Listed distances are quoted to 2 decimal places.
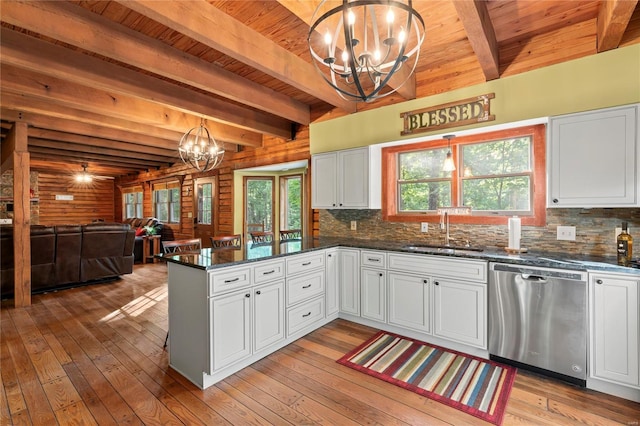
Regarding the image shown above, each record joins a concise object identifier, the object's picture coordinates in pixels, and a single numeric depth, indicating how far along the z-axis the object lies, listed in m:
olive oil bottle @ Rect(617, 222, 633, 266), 2.20
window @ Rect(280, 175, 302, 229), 6.12
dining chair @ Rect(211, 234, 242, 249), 3.67
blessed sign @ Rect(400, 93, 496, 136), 3.00
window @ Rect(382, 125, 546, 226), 2.93
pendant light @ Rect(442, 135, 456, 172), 3.14
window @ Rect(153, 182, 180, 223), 7.81
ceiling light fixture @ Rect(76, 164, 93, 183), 8.35
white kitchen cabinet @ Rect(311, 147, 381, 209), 3.62
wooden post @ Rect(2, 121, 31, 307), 4.00
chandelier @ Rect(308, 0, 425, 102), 1.31
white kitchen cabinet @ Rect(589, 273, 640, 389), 2.03
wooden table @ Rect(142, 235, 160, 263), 7.27
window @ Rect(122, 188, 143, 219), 9.90
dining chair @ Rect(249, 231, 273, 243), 4.14
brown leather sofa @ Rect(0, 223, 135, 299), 4.32
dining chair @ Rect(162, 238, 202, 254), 3.12
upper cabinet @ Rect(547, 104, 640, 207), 2.21
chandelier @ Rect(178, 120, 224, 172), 3.89
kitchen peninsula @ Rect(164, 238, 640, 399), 2.27
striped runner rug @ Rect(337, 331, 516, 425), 2.07
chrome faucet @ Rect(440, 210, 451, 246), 3.22
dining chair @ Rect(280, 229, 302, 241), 4.42
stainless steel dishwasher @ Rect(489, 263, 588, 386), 2.21
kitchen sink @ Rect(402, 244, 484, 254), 2.89
